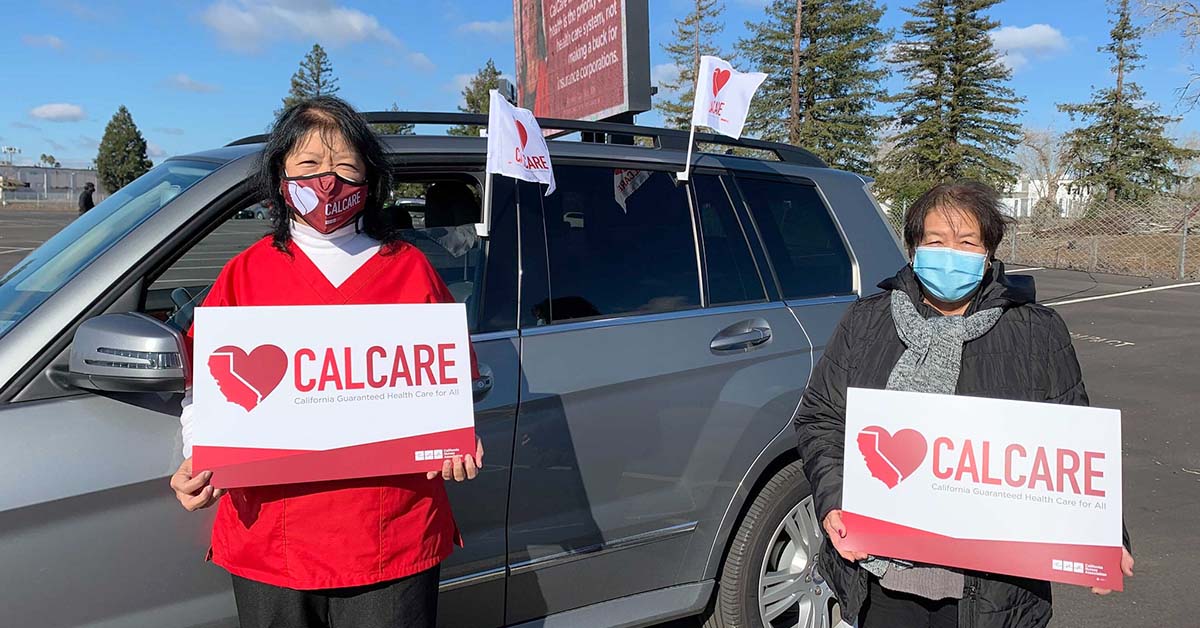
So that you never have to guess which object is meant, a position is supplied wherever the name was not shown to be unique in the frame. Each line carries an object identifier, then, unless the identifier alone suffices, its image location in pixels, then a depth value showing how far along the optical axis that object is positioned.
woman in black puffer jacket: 2.02
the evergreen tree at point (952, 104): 38.41
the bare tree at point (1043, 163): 45.53
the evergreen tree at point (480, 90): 44.42
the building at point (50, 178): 88.45
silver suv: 1.96
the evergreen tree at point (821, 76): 37.72
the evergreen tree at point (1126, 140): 38.31
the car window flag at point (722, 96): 3.76
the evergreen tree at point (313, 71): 68.50
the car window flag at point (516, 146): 2.63
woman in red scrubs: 1.80
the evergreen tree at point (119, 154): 81.50
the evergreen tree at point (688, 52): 44.41
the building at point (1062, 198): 33.31
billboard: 6.14
